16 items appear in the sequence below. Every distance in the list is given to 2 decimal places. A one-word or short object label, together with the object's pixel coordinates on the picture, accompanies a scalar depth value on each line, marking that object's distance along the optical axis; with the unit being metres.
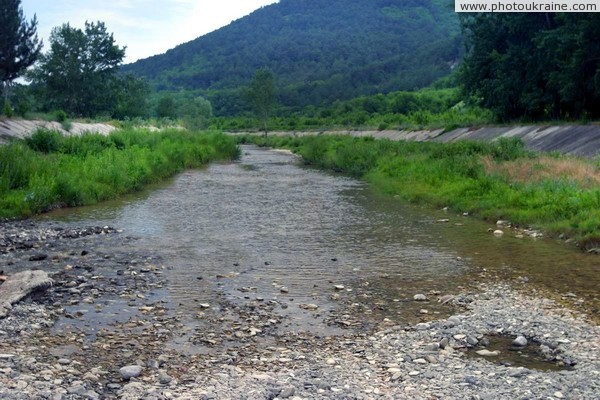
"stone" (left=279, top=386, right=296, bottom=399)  7.18
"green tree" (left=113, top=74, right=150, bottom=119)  85.06
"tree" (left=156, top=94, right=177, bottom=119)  118.81
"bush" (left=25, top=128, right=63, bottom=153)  32.81
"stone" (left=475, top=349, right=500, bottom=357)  8.58
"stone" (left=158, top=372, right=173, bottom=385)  7.57
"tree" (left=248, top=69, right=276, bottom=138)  105.38
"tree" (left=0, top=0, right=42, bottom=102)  52.71
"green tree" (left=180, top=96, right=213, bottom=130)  112.62
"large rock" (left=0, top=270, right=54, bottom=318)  10.34
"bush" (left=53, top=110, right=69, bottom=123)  47.65
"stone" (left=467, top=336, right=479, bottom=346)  8.99
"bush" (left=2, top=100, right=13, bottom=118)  40.62
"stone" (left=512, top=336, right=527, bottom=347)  8.94
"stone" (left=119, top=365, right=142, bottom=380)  7.72
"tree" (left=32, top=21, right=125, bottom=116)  77.06
